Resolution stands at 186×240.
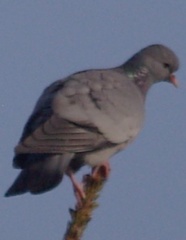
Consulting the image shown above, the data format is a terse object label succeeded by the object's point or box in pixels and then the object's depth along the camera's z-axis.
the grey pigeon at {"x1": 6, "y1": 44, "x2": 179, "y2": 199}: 10.70
